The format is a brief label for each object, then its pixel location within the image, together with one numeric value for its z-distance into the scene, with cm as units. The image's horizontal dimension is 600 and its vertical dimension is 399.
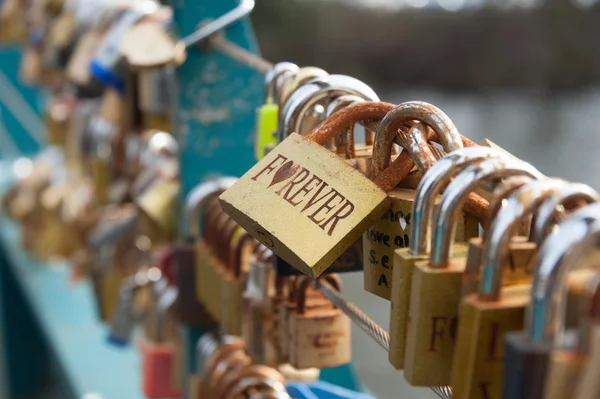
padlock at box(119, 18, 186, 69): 76
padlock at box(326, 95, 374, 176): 50
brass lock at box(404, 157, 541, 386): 41
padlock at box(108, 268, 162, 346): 101
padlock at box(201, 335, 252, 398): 64
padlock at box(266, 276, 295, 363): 58
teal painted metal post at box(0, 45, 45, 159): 344
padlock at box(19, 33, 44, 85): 207
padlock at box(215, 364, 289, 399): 60
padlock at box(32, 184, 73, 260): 221
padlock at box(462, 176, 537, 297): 40
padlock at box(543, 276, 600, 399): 37
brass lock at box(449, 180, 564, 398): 39
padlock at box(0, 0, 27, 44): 228
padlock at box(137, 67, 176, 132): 92
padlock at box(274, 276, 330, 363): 57
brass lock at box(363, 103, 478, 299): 44
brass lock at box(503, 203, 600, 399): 37
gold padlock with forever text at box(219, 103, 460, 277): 44
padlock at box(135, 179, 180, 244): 93
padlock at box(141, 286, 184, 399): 88
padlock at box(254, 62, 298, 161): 57
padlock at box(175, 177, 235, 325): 70
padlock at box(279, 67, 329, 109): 54
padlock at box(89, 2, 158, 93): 81
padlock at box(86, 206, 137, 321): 152
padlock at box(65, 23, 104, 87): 98
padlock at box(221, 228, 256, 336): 63
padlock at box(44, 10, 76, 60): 165
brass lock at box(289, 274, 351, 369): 56
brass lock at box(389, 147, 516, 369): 42
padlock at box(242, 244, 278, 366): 58
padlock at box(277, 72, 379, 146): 51
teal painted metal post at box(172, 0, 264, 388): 81
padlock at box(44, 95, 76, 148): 217
